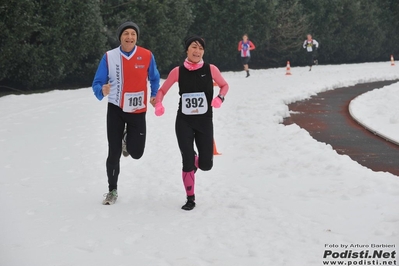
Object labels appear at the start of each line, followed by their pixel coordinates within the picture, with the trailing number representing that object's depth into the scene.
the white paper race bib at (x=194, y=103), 6.71
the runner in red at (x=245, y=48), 26.92
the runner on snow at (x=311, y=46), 31.42
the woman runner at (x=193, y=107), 6.72
